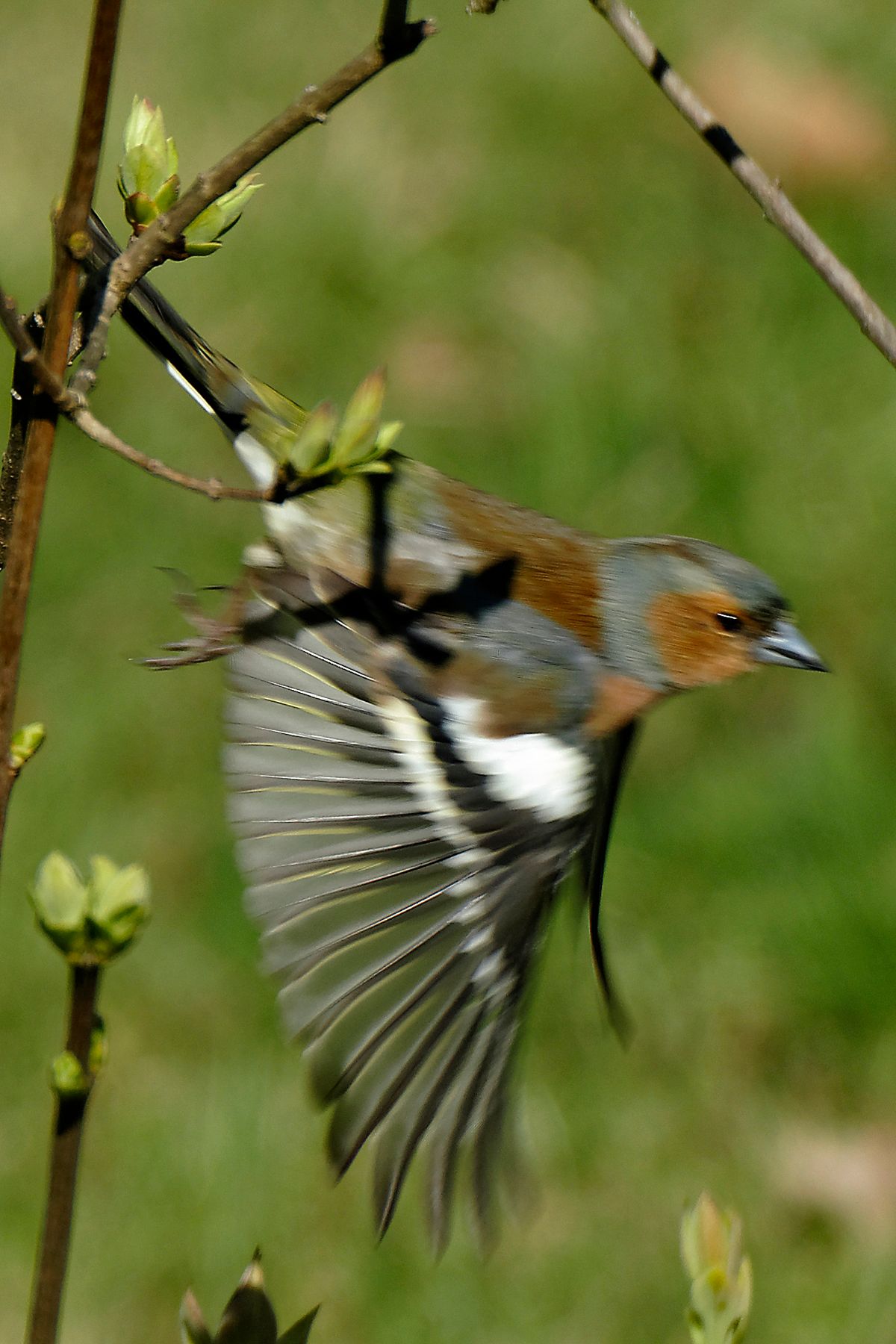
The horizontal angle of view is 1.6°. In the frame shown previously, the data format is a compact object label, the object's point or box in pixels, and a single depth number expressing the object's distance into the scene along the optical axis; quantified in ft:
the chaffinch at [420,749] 16.46
